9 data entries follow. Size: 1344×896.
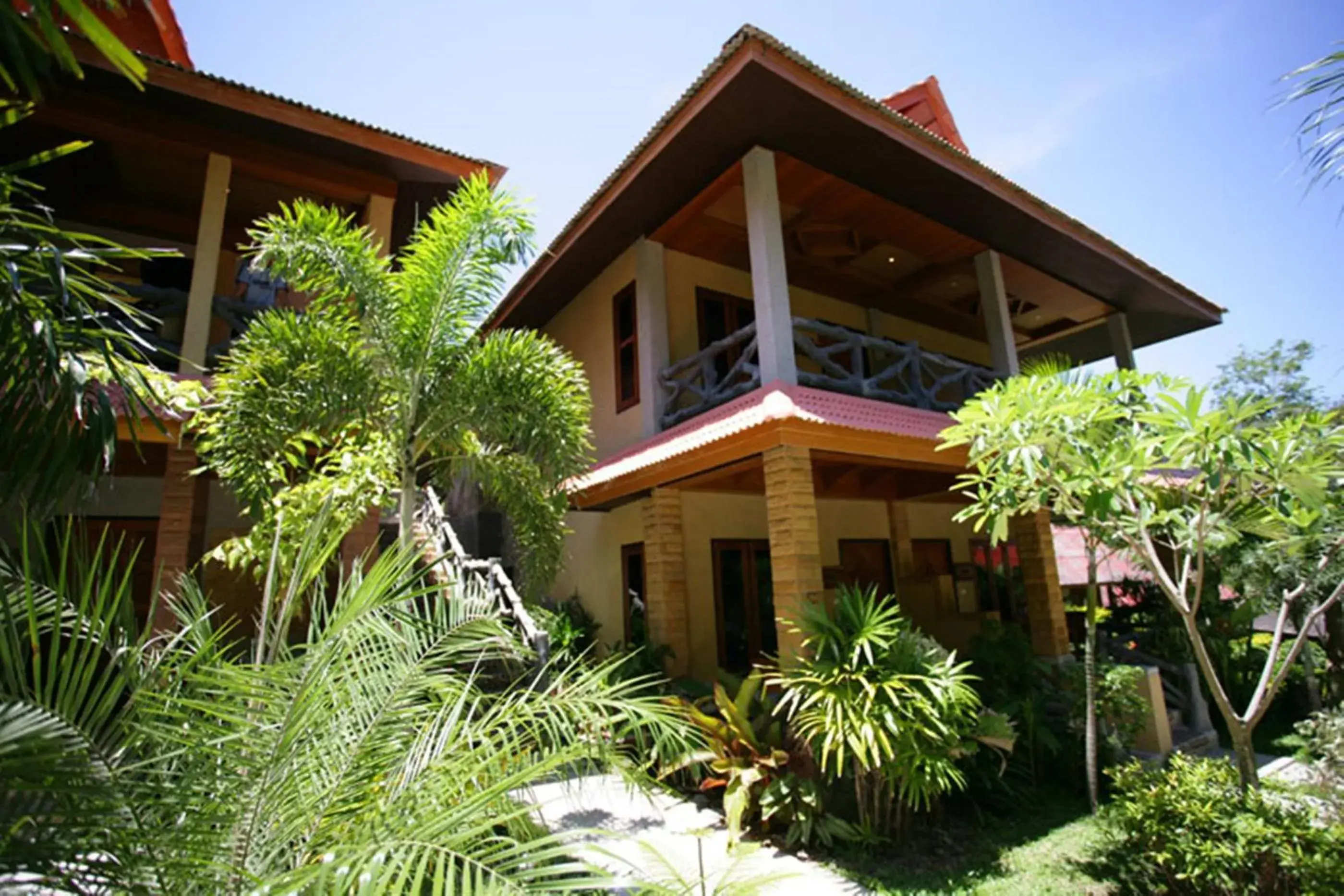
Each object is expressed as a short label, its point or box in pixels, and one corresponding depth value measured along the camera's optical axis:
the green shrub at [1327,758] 4.84
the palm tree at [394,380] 5.70
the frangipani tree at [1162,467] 4.12
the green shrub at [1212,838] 3.90
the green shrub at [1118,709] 7.39
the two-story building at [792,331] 6.95
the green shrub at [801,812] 5.46
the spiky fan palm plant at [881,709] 5.25
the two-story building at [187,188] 7.29
